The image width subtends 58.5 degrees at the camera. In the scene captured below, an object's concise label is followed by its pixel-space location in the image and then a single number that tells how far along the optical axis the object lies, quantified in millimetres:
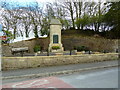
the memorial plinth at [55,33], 20391
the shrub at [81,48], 19330
